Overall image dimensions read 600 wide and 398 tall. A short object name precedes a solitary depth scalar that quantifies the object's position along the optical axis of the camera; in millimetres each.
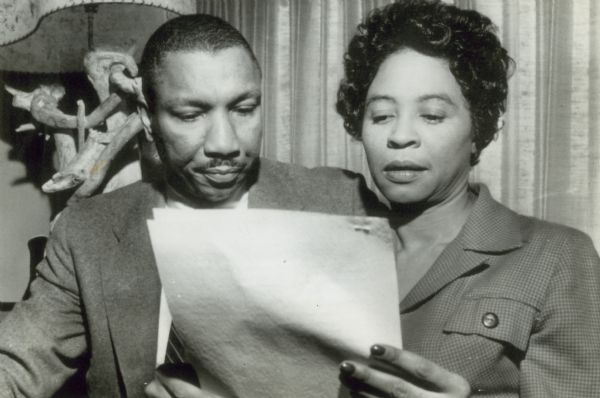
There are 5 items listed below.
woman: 1386
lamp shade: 2211
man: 1503
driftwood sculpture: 2037
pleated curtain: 2081
